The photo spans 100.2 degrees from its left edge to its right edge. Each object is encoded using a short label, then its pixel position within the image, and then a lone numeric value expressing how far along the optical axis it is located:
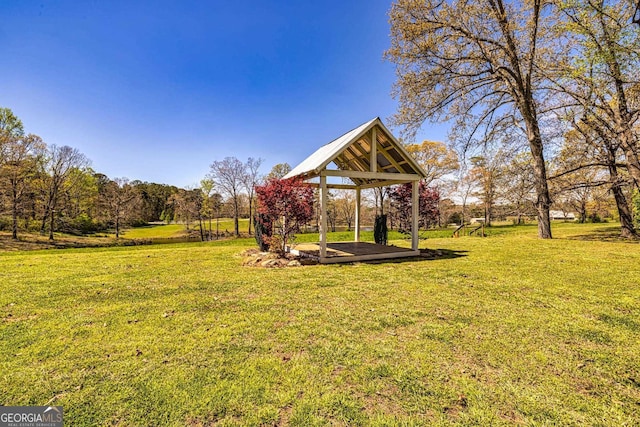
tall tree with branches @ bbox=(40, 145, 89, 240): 27.89
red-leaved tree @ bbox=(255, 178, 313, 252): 9.05
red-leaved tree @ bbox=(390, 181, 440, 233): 12.08
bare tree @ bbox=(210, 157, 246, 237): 35.31
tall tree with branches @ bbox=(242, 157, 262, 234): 35.97
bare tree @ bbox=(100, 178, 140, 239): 35.25
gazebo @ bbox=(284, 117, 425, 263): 8.84
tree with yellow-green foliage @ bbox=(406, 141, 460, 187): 29.91
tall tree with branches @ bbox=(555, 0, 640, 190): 9.98
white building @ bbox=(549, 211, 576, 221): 52.89
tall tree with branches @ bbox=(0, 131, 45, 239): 22.89
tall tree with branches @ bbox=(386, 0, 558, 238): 12.72
